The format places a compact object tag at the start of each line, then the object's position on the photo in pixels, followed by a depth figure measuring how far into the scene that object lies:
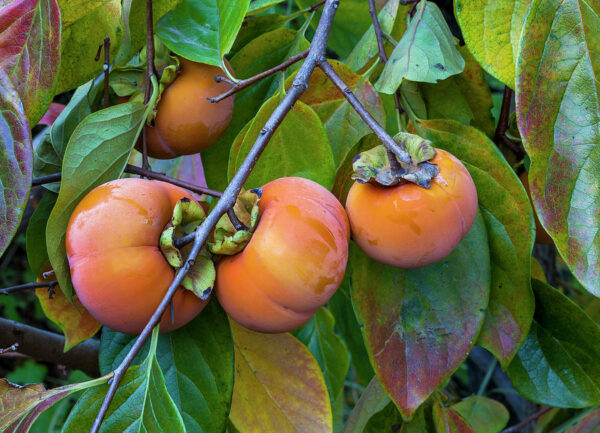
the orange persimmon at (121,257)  0.67
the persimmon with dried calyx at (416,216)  0.70
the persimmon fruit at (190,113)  0.88
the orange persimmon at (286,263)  0.66
